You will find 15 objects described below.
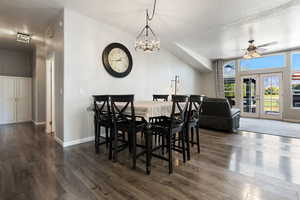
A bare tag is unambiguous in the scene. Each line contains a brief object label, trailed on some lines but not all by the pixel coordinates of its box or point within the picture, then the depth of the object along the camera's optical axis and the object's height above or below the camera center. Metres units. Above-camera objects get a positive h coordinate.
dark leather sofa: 4.38 -0.49
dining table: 2.24 -0.23
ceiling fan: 4.56 +1.36
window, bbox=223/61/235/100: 7.77 +0.93
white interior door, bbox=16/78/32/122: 6.05 -0.03
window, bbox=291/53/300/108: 6.14 +0.75
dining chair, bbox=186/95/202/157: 2.73 -0.28
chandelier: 3.14 +1.07
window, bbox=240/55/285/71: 6.50 +1.55
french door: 6.58 +0.12
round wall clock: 4.07 +1.05
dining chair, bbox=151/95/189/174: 2.28 -0.41
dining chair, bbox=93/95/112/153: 2.87 -0.34
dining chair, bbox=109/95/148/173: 2.37 -0.35
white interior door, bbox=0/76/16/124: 5.70 -0.02
